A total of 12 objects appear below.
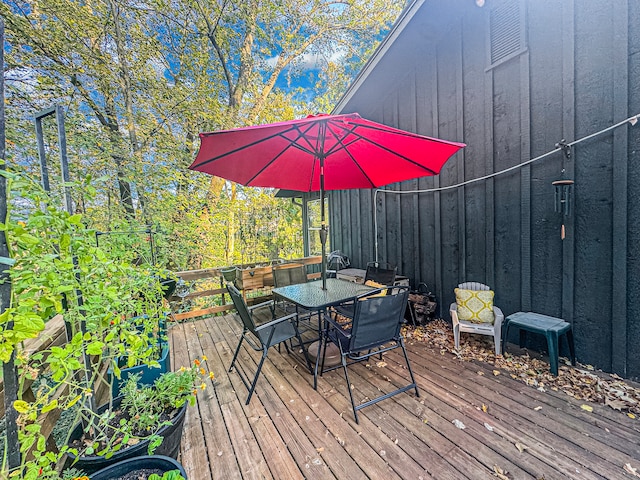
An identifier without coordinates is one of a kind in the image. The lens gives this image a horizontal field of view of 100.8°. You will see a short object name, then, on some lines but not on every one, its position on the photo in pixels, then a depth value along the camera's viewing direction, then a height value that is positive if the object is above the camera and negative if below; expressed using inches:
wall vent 118.2 +88.2
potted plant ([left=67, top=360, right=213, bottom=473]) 52.5 -42.9
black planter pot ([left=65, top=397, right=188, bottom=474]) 52.2 -44.5
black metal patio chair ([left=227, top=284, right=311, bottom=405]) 90.8 -38.7
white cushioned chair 114.2 -46.0
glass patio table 96.3 -27.2
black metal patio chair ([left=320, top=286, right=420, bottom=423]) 83.6 -33.5
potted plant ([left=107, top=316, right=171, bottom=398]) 76.4 -40.4
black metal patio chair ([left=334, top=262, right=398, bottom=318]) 130.0 -29.6
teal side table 97.2 -40.6
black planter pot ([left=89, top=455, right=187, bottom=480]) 49.3 -43.7
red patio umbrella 85.6 +30.7
